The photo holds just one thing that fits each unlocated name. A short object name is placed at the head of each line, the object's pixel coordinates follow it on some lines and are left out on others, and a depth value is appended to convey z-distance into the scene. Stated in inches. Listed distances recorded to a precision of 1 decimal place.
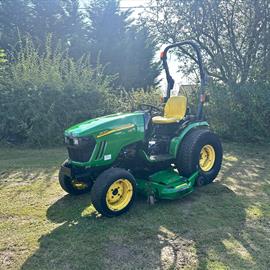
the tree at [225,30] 320.8
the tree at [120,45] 699.4
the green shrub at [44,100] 306.3
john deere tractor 137.7
